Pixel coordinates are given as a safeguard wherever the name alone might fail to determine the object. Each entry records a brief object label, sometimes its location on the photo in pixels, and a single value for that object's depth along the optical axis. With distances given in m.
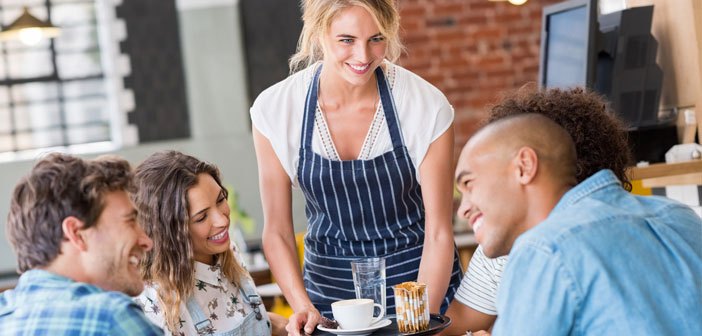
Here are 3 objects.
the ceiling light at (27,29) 5.55
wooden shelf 2.91
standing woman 2.22
